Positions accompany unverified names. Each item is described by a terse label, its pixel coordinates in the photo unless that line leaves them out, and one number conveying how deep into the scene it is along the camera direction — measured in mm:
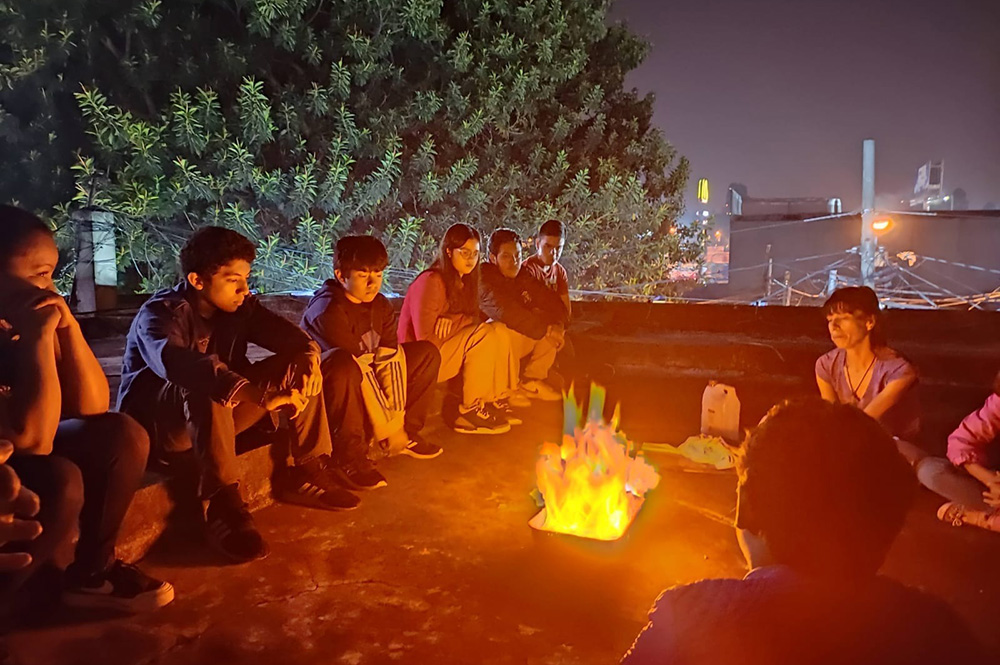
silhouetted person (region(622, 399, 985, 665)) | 1339
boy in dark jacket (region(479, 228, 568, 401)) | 6191
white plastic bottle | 5141
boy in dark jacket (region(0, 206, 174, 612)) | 2617
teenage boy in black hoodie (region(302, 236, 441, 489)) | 4324
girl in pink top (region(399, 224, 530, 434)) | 5586
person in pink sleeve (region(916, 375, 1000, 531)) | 3943
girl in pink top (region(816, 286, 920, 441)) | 4395
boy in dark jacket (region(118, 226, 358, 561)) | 3367
